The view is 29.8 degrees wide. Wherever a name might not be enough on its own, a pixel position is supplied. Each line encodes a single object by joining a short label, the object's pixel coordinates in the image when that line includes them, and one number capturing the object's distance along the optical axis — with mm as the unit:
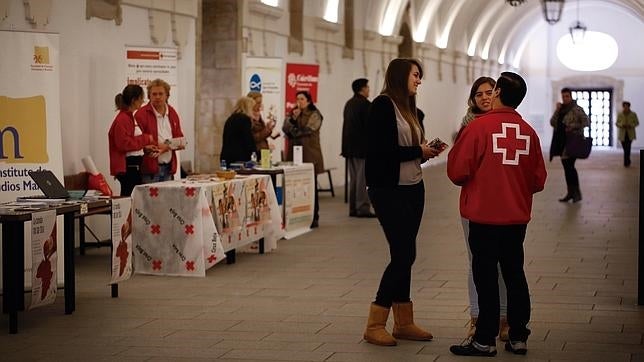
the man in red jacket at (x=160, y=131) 10099
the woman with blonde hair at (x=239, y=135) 11617
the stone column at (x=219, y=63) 15547
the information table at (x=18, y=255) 6793
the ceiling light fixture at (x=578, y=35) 39969
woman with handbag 15031
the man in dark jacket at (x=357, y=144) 13234
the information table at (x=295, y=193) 11680
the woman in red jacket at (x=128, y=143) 9938
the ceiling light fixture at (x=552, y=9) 24500
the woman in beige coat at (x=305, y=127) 13117
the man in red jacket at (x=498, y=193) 5828
